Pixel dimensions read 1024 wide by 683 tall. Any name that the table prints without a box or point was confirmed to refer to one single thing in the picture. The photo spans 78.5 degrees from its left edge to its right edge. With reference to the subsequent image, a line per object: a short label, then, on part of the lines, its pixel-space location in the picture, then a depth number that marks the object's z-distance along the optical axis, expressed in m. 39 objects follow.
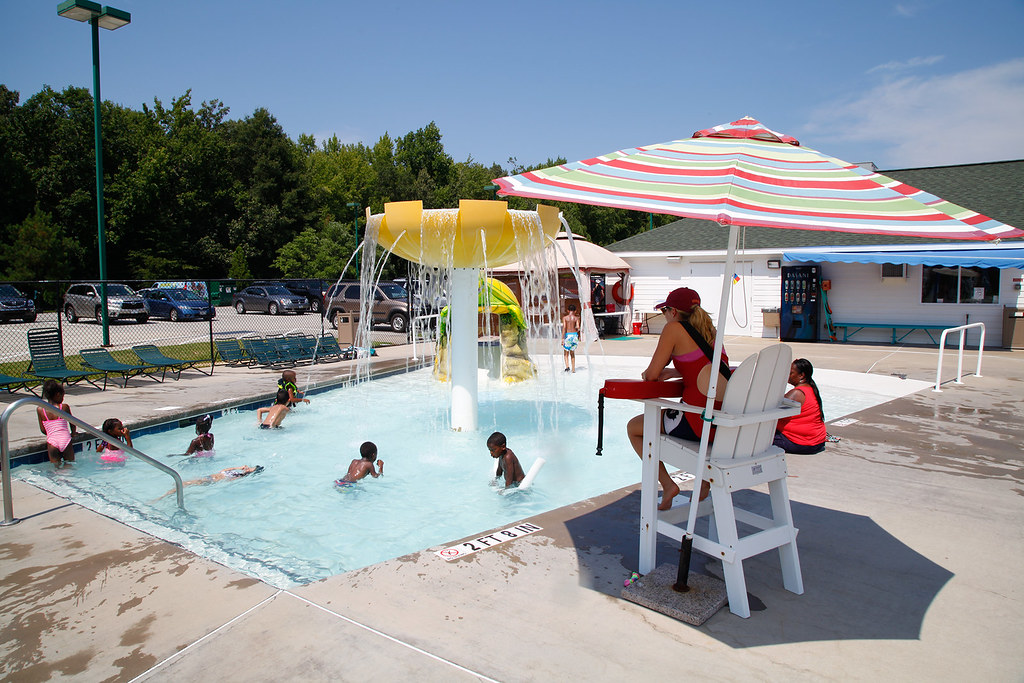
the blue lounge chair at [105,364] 11.34
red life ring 24.61
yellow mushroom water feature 6.97
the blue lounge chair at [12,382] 9.62
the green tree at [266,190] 50.34
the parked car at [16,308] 24.51
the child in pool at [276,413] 9.20
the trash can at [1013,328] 17.53
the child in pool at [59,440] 6.93
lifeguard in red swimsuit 3.93
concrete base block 3.42
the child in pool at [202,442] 7.71
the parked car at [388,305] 24.31
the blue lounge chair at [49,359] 10.62
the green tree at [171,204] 44.56
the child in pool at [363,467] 6.54
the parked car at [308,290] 35.75
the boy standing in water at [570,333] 14.33
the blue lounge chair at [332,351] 15.49
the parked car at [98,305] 27.59
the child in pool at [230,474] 6.74
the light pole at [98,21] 13.99
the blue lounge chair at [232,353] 14.15
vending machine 20.72
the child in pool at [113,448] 6.92
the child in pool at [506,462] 6.19
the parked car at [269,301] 32.69
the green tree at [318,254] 44.97
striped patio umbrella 3.34
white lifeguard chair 3.51
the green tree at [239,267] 43.59
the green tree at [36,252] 34.59
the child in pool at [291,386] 10.00
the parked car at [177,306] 29.14
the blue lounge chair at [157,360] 12.34
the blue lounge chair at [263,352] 13.98
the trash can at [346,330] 17.88
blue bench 19.11
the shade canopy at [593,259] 20.09
